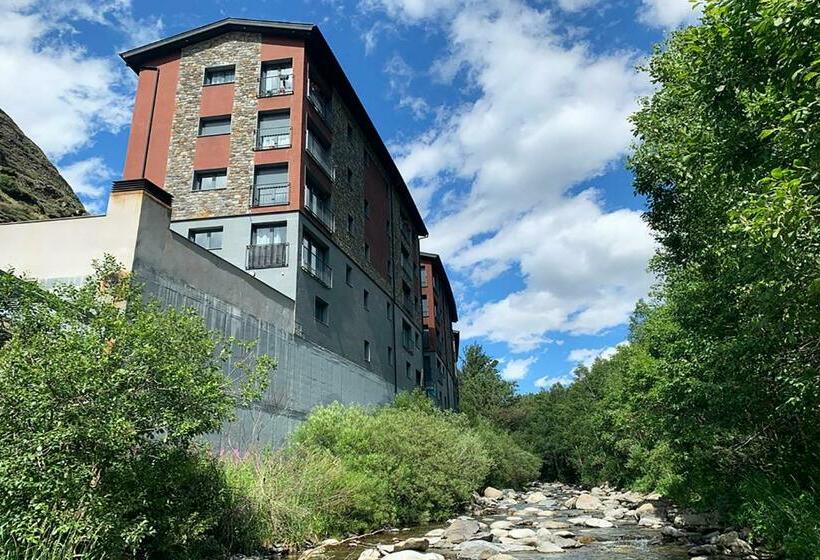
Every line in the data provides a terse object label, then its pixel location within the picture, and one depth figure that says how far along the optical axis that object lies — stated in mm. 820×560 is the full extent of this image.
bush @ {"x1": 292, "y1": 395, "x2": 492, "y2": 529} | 18562
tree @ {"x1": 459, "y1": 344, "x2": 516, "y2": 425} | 66188
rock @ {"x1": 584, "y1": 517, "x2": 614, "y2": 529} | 21469
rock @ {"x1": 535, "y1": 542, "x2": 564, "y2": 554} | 15656
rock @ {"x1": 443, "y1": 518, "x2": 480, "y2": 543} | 17016
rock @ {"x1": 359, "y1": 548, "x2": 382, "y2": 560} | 13078
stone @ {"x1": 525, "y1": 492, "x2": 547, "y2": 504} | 35500
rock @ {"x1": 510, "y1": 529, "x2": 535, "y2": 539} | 18328
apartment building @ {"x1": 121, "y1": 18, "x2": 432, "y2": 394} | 24172
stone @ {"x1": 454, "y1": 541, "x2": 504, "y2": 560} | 14273
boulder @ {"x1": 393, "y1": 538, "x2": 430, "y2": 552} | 14941
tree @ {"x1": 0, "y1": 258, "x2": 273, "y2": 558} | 8070
